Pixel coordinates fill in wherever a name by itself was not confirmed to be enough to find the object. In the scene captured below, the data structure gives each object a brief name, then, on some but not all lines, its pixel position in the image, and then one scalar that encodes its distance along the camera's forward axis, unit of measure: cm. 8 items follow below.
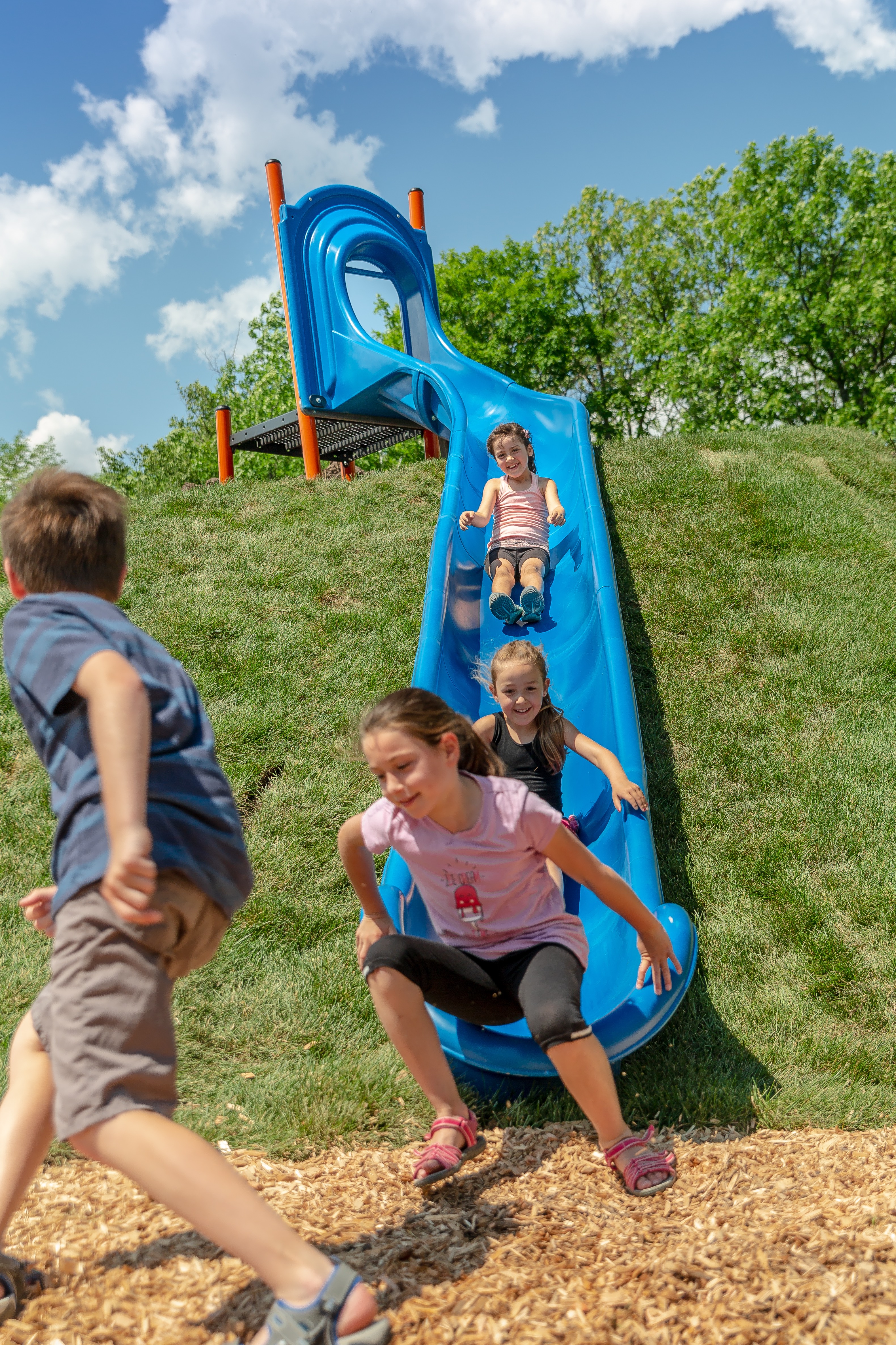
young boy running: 168
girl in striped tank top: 663
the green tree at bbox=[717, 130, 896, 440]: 2433
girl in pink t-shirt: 254
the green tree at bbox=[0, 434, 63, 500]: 5106
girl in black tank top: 452
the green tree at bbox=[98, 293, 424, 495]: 3481
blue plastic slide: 326
